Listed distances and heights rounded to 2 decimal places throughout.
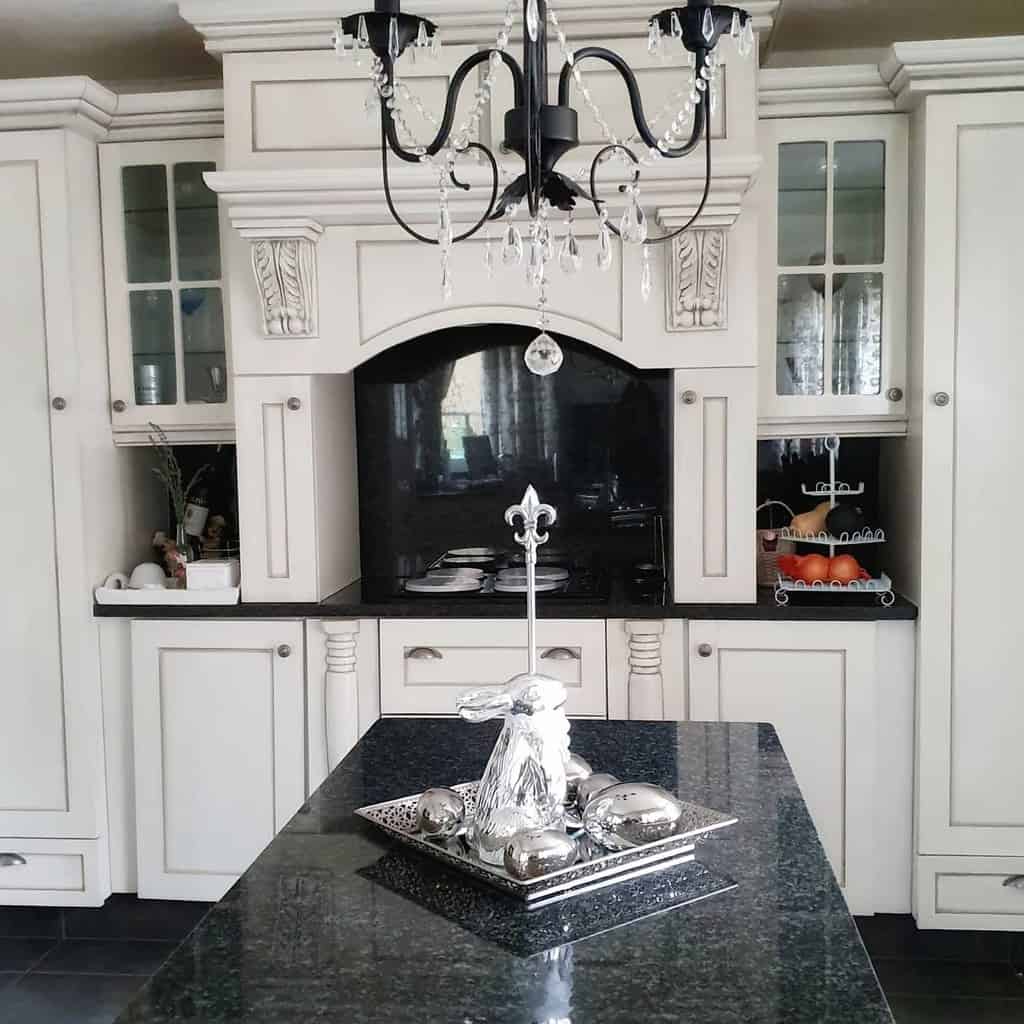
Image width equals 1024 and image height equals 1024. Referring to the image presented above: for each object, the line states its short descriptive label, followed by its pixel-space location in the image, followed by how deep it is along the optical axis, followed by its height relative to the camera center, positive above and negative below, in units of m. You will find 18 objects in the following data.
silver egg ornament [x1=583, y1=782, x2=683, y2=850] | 1.36 -0.45
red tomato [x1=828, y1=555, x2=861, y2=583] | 2.79 -0.31
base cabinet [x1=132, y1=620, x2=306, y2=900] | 2.87 -0.75
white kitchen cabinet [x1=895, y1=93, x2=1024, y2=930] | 2.63 -0.15
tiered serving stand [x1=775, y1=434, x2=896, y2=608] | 2.77 -0.33
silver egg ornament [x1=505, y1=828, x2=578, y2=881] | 1.25 -0.45
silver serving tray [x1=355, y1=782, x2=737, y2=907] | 1.25 -0.48
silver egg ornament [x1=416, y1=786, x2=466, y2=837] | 1.38 -0.45
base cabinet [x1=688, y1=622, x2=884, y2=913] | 2.73 -0.63
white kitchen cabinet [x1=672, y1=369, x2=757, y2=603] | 2.75 -0.09
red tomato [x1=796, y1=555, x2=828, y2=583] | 2.79 -0.31
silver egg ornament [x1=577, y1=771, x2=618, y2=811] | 1.46 -0.44
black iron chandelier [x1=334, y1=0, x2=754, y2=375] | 1.30 +0.42
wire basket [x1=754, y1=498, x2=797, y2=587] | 3.02 -0.29
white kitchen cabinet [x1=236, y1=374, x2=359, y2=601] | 2.86 -0.09
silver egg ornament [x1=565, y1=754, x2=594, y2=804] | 1.54 -0.45
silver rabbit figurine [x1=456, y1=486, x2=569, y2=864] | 1.36 -0.38
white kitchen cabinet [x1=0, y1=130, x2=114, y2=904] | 2.83 -0.20
